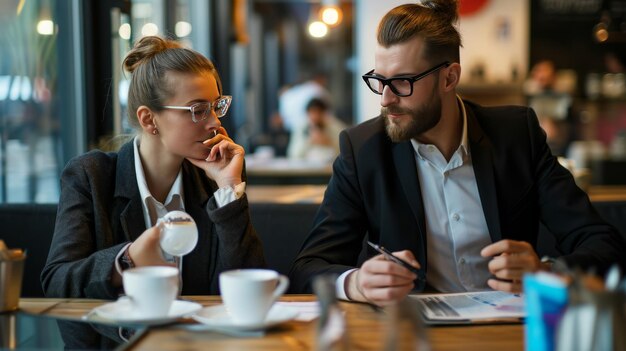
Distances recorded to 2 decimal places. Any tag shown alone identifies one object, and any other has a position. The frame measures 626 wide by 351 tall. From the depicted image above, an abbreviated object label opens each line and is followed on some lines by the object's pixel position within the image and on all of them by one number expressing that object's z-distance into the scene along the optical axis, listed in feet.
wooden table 4.11
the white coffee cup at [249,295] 4.25
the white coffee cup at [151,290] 4.35
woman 6.07
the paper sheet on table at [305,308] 4.71
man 6.53
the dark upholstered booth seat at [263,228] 8.01
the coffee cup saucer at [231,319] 4.33
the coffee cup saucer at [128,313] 4.42
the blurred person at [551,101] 24.17
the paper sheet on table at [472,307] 4.70
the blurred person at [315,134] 24.27
